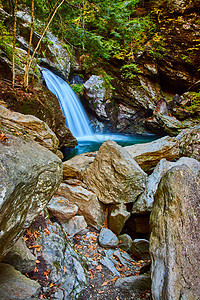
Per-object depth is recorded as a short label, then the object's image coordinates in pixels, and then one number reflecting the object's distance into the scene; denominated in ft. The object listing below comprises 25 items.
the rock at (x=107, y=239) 10.96
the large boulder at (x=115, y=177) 13.16
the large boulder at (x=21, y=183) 3.93
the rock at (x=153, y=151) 17.28
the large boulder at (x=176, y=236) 5.46
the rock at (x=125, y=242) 11.35
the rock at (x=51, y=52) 32.71
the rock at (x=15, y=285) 4.71
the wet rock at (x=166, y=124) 43.75
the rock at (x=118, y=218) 12.32
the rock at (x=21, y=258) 6.08
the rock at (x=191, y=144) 18.72
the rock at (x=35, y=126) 12.59
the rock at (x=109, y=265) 9.19
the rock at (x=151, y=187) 12.57
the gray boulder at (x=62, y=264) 7.03
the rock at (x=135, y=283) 7.22
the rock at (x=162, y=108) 47.94
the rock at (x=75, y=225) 11.03
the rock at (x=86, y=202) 12.41
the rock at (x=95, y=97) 44.93
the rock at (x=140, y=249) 10.75
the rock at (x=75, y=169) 14.90
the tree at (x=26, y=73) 16.32
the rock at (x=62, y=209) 10.95
